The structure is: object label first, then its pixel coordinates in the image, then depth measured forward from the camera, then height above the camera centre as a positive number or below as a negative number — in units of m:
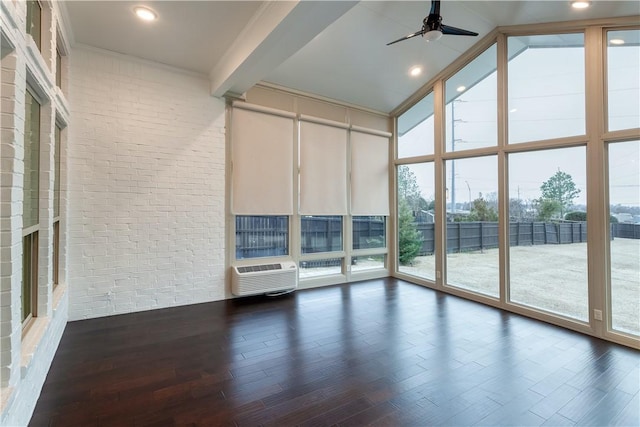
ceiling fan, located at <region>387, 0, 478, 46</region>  2.82 +1.83
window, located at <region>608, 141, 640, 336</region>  3.06 -0.20
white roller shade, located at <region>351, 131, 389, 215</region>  5.39 +0.80
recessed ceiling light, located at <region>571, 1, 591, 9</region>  3.10 +2.22
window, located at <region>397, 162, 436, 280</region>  5.14 -0.06
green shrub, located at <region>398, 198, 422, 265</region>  5.49 -0.37
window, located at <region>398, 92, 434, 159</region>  5.14 +1.58
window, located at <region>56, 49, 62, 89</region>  3.12 +1.60
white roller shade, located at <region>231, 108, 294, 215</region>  4.30 +0.82
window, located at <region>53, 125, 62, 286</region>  3.01 +0.02
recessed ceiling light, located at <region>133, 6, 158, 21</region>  2.83 +1.99
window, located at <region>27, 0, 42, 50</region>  2.00 +1.45
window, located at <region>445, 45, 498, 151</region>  4.27 +1.70
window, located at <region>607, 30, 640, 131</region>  3.07 +1.45
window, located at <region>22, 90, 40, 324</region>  1.96 +0.08
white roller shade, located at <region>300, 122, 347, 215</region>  4.86 +0.81
